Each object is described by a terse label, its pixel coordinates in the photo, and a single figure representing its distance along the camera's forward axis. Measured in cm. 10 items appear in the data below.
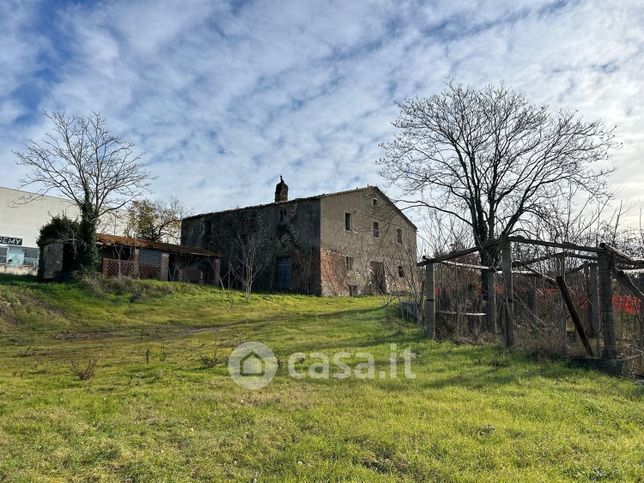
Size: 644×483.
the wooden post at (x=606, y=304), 775
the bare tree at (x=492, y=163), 1570
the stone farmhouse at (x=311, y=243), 2795
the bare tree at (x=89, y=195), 2189
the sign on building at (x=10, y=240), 3701
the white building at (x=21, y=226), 3706
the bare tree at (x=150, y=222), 3756
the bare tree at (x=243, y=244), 2952
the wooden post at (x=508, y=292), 927
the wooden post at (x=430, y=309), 1088
